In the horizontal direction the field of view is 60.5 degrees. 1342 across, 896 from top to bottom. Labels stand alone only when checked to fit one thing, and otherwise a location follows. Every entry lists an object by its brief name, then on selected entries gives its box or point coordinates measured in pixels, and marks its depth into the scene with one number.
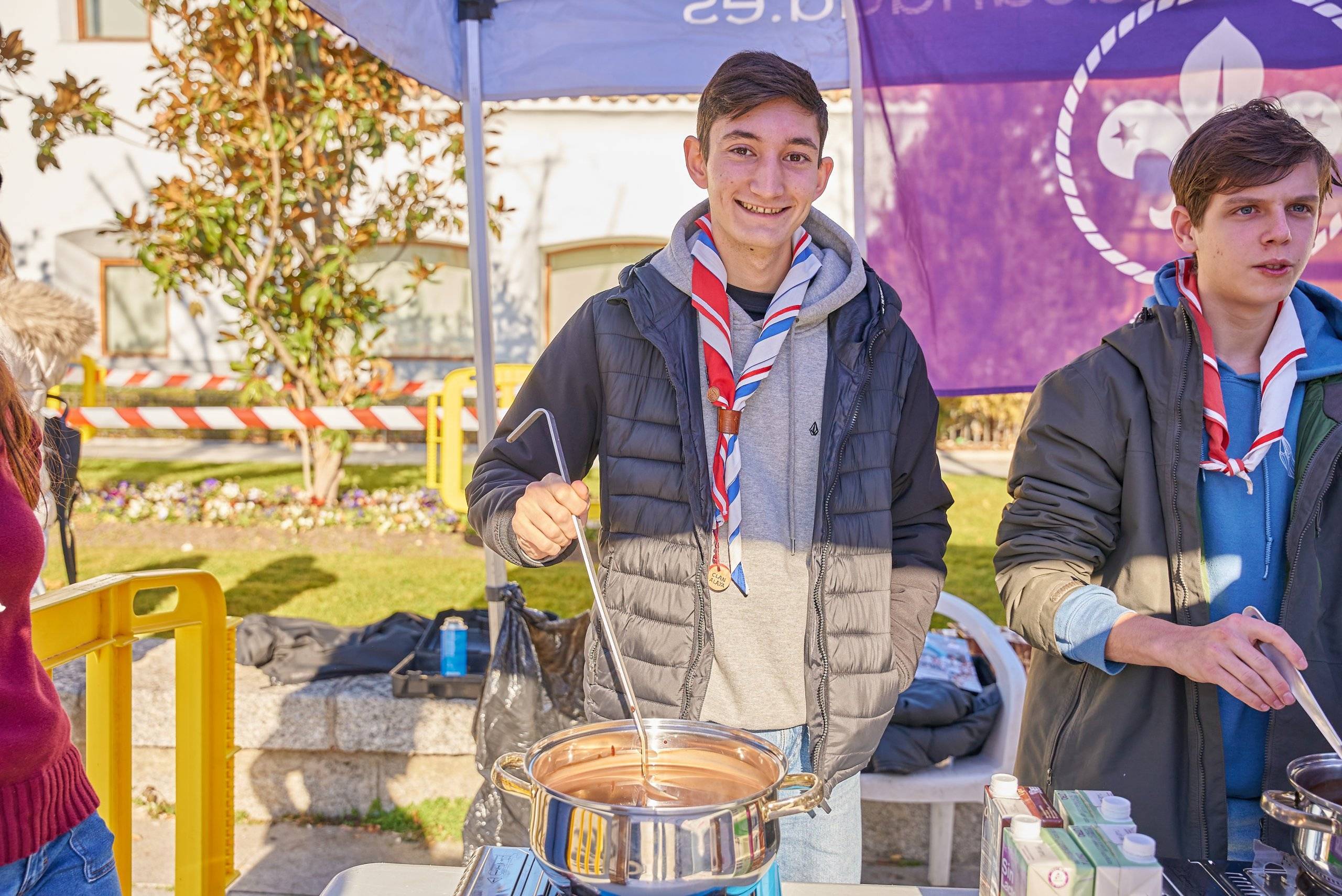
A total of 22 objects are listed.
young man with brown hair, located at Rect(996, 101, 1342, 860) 1.80
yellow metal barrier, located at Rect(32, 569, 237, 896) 2.29
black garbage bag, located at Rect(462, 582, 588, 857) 3.33
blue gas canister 3.93
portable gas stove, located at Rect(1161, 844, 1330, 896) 1.32
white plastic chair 3.33
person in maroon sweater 1.57
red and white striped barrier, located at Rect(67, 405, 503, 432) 7.22
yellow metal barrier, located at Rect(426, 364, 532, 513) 5.49
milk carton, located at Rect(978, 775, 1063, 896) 1.28
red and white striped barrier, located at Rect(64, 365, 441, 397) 9.51
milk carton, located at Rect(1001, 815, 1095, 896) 1.17
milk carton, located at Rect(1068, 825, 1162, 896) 1.17
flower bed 8.09
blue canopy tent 3.36
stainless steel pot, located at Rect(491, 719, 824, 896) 1.08
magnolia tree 7.39
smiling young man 1.96
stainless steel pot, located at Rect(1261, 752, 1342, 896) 1.25
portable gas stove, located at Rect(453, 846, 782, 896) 1.31
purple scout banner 3.18
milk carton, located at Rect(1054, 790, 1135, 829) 1.27
